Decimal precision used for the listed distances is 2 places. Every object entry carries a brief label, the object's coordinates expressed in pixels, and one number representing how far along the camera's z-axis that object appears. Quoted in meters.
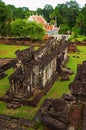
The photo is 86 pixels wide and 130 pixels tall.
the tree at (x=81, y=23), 58.78
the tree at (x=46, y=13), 95.90
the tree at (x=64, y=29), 68.06
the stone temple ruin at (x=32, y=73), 17.61
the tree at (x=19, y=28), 43.91
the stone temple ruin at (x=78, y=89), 11.35
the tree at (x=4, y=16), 43.94
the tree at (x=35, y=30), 43.25
